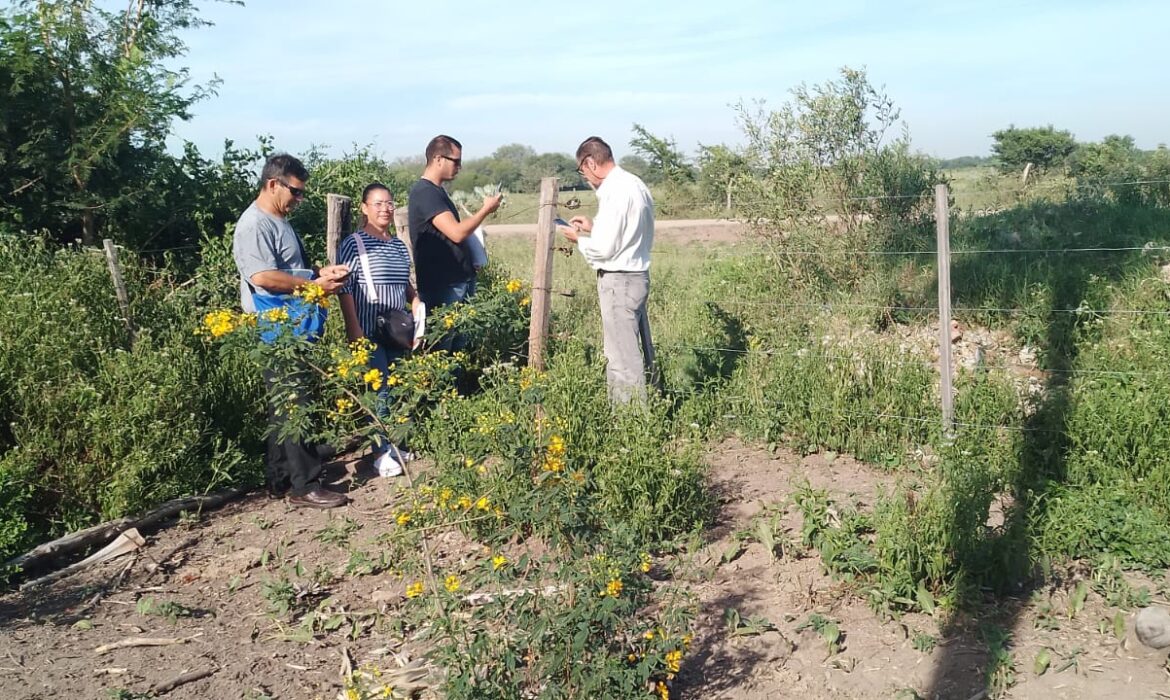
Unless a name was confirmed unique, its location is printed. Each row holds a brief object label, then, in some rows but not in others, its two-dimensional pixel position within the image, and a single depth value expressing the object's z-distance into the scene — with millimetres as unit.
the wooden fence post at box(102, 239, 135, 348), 5902
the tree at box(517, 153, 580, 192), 36625
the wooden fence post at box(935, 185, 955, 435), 5234
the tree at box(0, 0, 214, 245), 6449
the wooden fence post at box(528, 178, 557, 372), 5992
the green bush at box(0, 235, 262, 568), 5086
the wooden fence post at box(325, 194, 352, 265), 6551
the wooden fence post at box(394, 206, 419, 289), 7211
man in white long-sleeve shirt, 5598
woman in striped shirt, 5707
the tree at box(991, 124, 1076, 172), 28844
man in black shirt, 5852
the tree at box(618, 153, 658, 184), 28383
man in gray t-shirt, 5027
